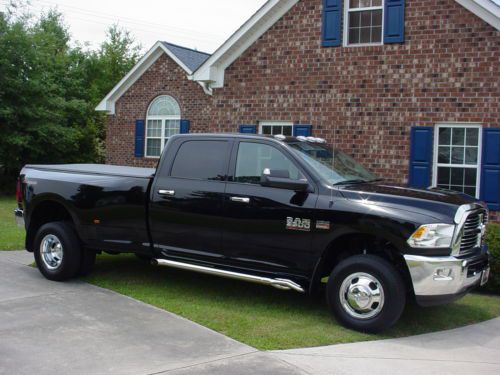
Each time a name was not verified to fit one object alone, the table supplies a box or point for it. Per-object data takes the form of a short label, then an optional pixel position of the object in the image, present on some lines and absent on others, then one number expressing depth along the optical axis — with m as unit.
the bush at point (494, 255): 7.93
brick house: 11.06
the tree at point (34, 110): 21.86
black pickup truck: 5.77
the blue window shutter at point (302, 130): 12.70
